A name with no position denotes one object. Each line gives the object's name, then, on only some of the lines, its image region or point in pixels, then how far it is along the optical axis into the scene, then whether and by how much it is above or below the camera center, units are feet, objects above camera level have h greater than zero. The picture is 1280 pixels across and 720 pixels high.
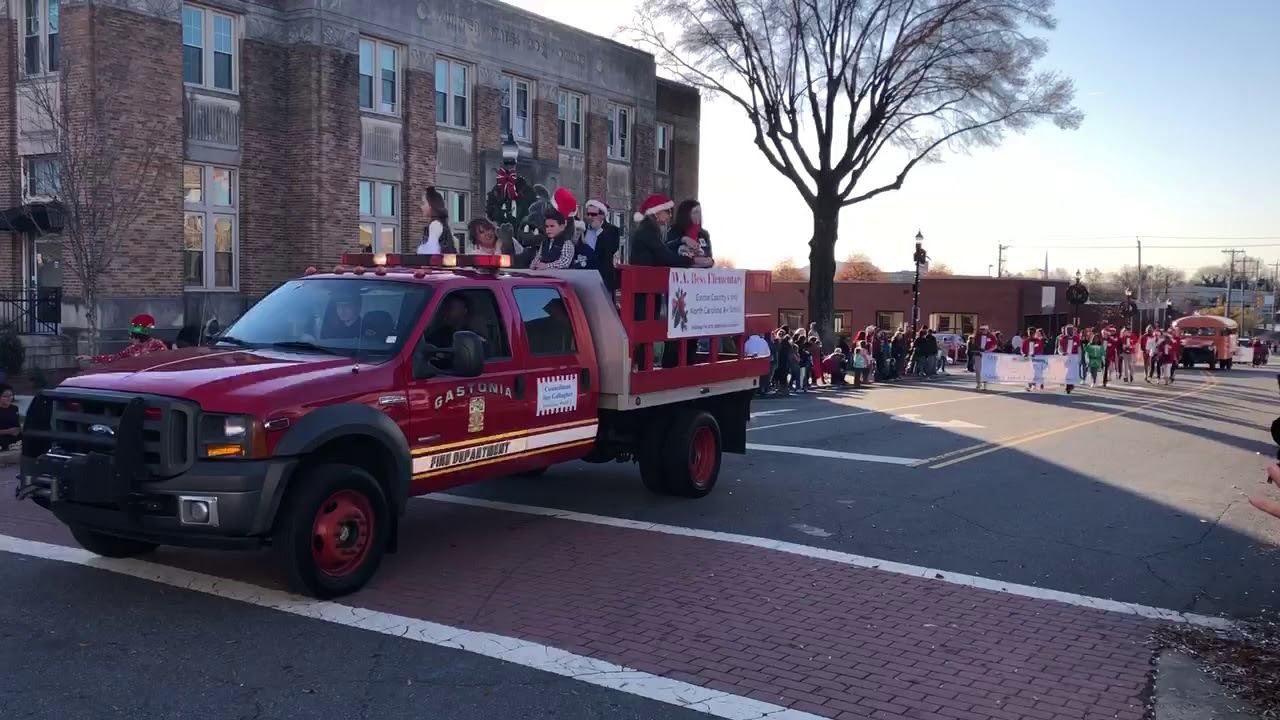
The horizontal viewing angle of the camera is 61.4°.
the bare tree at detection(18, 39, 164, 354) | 54.90 +7.23
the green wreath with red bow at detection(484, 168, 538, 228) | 51.96 +5.06
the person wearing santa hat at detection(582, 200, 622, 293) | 30.81 +1.95
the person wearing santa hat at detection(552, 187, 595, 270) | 31.55 +1.85
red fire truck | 20.36 -2.35
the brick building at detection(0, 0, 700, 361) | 67.05 +12.56
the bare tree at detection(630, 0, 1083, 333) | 102.22 +23.38
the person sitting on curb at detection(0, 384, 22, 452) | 39.73 -4.77
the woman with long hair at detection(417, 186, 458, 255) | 33.94 +2.29
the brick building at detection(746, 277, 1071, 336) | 199.72 +1.21
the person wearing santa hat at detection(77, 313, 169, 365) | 37.42 -1.50
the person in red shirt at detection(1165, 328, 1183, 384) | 119.14 -4.34
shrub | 60.75 -3.35
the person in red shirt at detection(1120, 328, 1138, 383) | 115.14 -4.32
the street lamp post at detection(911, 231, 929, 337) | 120.06 +6.01
